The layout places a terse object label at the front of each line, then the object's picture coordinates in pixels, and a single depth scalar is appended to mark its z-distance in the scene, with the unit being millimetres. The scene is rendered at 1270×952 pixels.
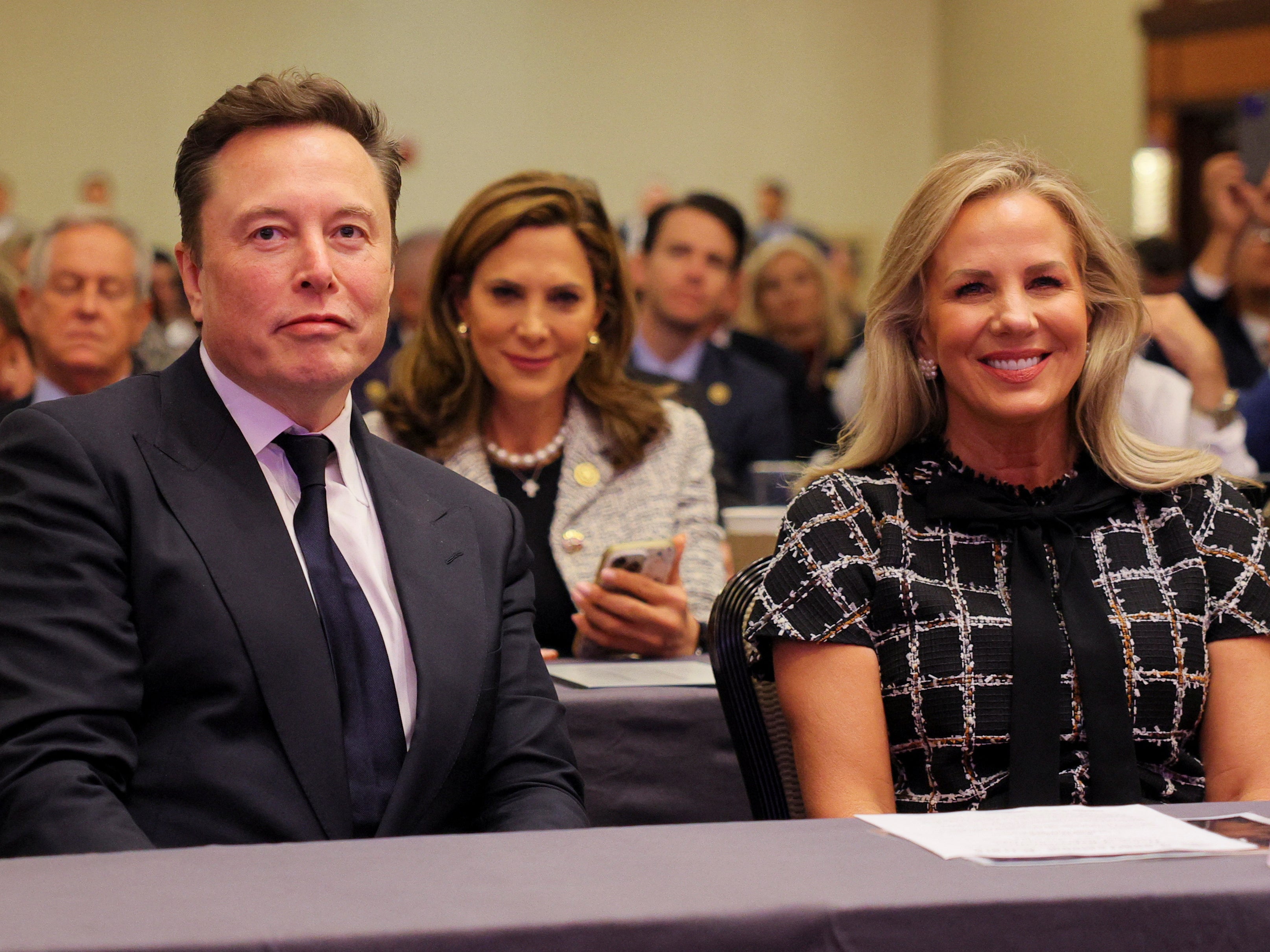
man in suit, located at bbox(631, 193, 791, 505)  5156
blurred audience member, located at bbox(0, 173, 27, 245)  10469
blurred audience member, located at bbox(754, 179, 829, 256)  12133
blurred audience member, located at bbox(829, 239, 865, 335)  10445
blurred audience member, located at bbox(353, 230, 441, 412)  7246
